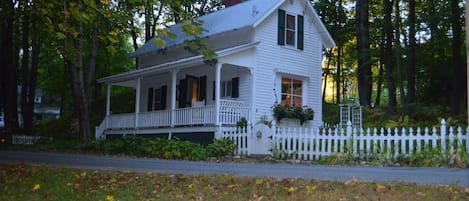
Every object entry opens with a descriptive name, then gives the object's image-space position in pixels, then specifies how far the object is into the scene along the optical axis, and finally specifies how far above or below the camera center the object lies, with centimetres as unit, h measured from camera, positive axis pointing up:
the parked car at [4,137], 2393 -32
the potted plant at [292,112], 1944 +92
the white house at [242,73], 1894 +254
